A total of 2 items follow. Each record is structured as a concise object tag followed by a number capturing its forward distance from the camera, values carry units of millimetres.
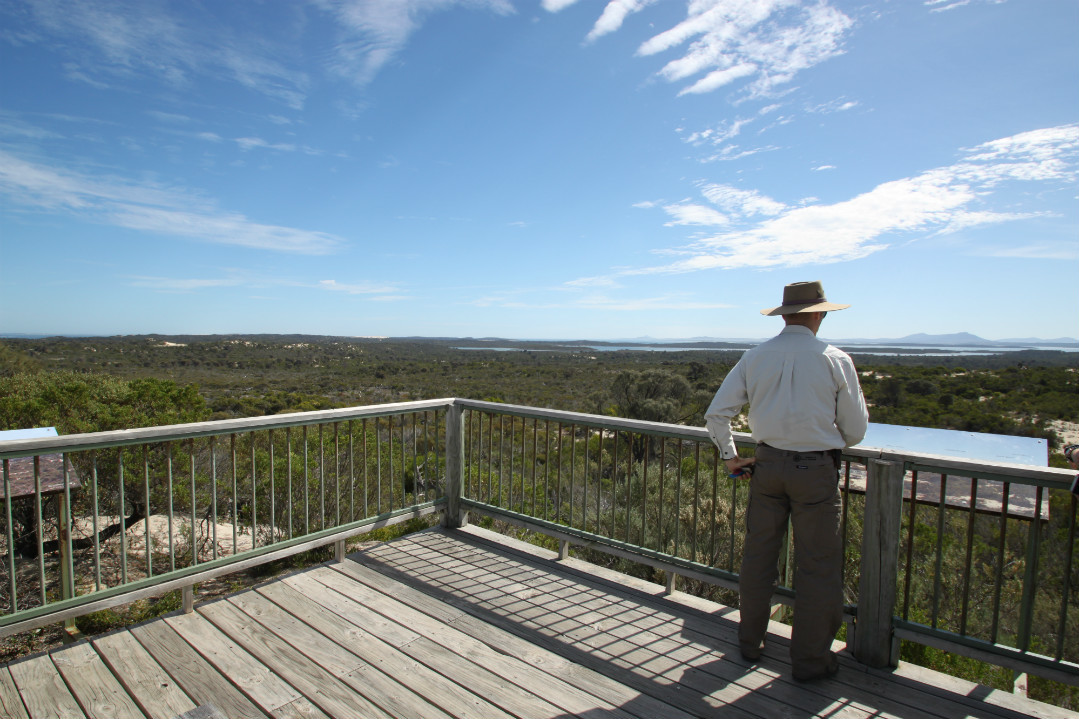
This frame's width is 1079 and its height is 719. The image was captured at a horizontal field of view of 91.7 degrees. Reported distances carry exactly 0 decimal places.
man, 2271
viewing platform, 2180
